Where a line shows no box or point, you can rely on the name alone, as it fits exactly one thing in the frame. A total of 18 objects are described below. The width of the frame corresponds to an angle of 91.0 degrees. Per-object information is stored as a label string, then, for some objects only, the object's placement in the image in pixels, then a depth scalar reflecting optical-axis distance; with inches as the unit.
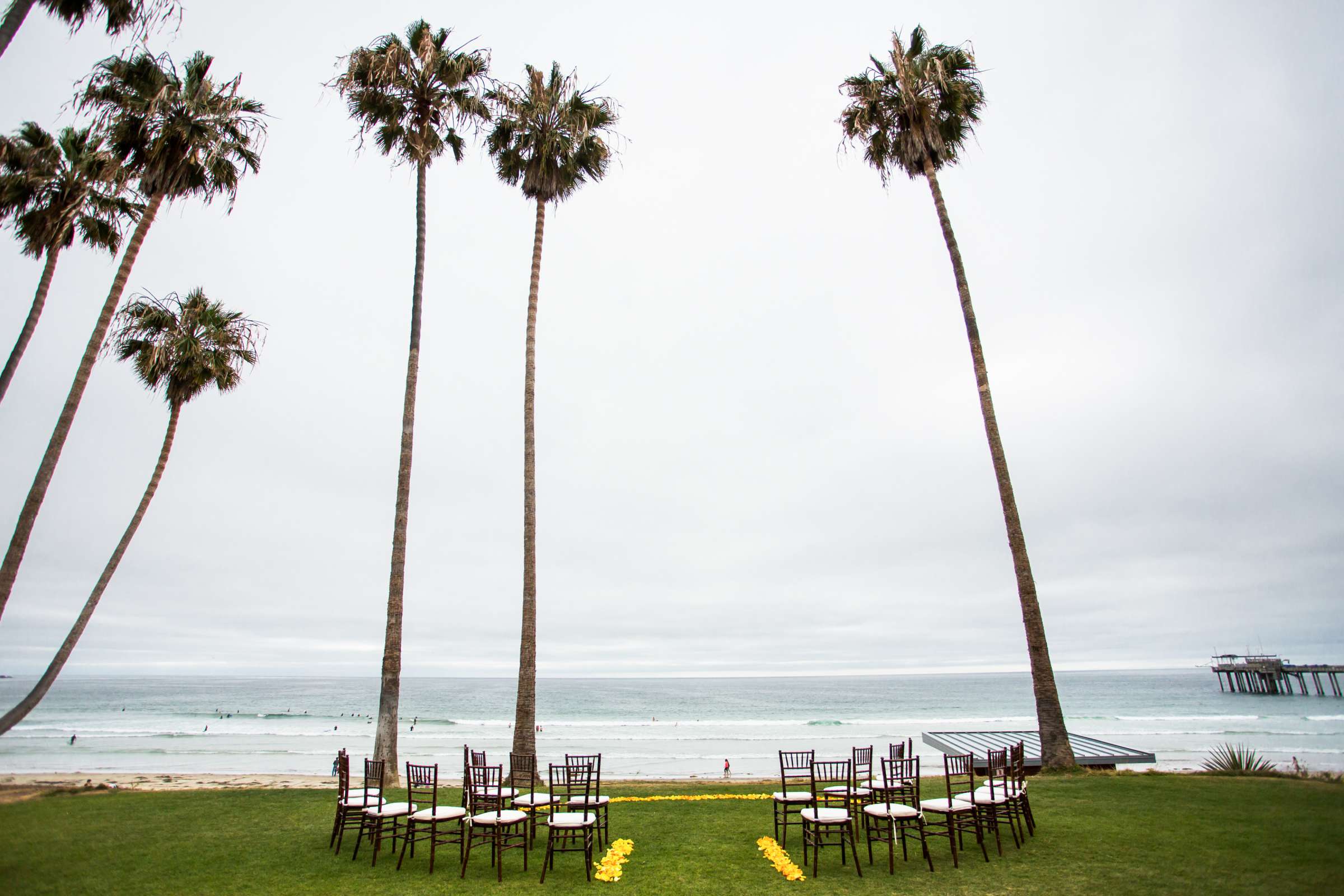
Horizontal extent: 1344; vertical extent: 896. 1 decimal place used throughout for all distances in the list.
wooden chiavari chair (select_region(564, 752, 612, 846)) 303.0
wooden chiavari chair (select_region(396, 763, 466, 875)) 280.5
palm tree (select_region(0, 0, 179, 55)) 363.3
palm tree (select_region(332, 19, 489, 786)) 587.2
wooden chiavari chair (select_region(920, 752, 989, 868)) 279.1
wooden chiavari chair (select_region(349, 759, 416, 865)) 293.4
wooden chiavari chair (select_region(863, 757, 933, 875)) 272.4
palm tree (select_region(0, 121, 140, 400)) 543.2
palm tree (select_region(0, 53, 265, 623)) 517.3
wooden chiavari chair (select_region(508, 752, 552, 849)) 297.7
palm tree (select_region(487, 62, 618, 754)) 591.5
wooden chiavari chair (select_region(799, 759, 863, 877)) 270.8
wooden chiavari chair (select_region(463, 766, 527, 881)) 274.1
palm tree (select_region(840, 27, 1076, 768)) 613.3
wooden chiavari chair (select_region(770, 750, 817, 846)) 319.0
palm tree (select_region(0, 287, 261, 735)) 707.4
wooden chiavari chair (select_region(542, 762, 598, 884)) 274.5
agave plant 465.4
